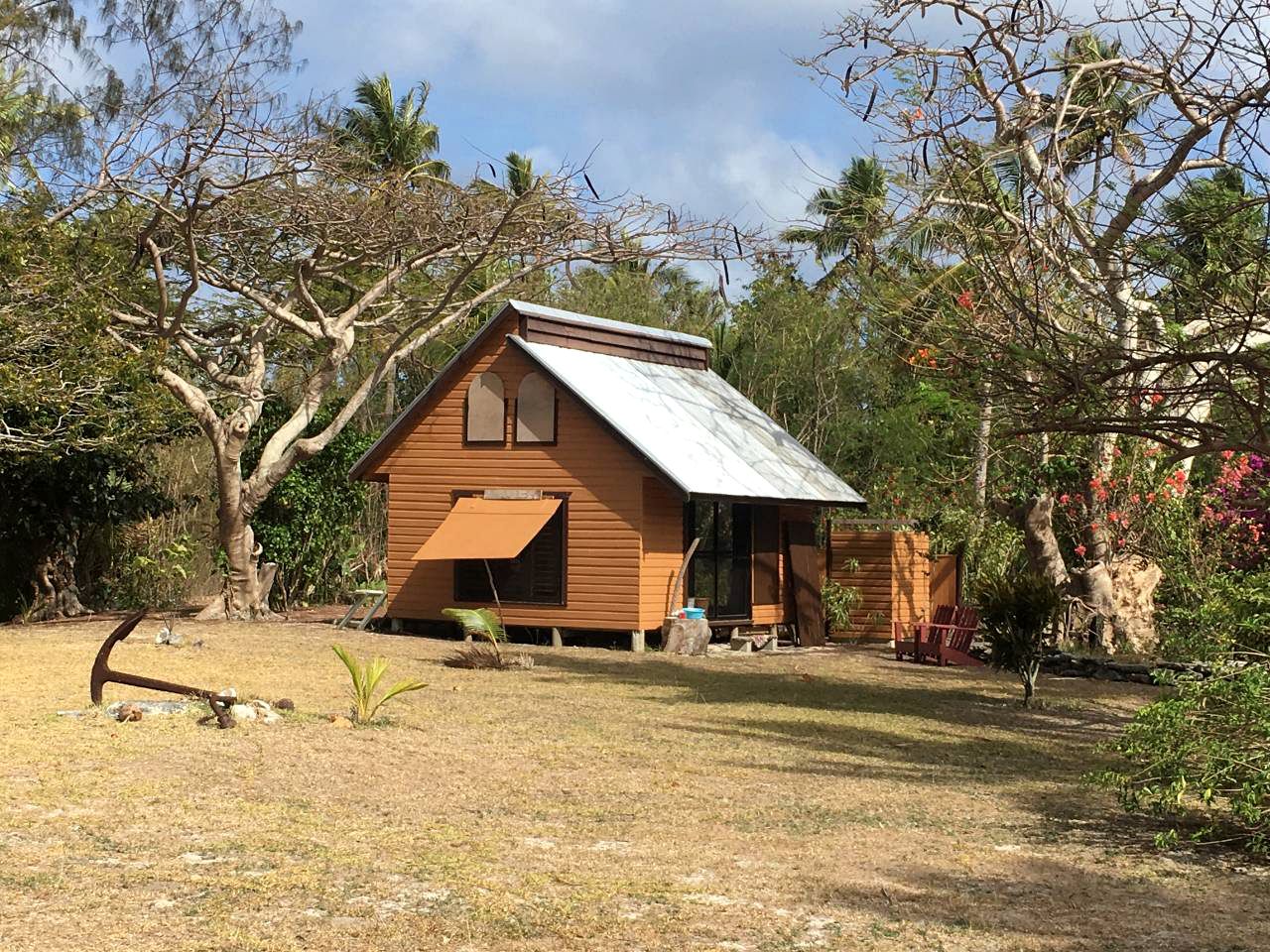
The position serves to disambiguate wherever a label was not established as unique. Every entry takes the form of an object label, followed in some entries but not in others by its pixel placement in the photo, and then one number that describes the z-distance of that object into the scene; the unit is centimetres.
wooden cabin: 2125
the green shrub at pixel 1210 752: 802
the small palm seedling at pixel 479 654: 1762
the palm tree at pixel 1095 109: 1132
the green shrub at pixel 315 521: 2662
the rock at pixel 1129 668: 1845
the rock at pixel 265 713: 1195
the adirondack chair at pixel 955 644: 2034
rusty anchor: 1119
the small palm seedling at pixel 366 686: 1211
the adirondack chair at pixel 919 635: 2053
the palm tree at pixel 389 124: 4325
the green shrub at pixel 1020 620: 1539
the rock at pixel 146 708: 1173
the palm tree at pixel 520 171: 4356
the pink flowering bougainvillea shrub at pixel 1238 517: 1997
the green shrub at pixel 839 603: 2427
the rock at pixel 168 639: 1917
